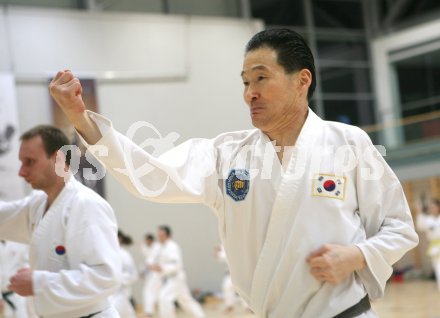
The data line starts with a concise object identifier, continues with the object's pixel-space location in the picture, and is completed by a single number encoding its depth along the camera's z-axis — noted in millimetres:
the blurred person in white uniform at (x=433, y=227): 16031
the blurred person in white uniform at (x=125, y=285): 11188
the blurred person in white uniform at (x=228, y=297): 18125
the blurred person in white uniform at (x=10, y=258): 6582
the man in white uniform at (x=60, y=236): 3934
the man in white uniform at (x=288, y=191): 2893
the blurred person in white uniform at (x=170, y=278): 16062
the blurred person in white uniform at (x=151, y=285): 17500
